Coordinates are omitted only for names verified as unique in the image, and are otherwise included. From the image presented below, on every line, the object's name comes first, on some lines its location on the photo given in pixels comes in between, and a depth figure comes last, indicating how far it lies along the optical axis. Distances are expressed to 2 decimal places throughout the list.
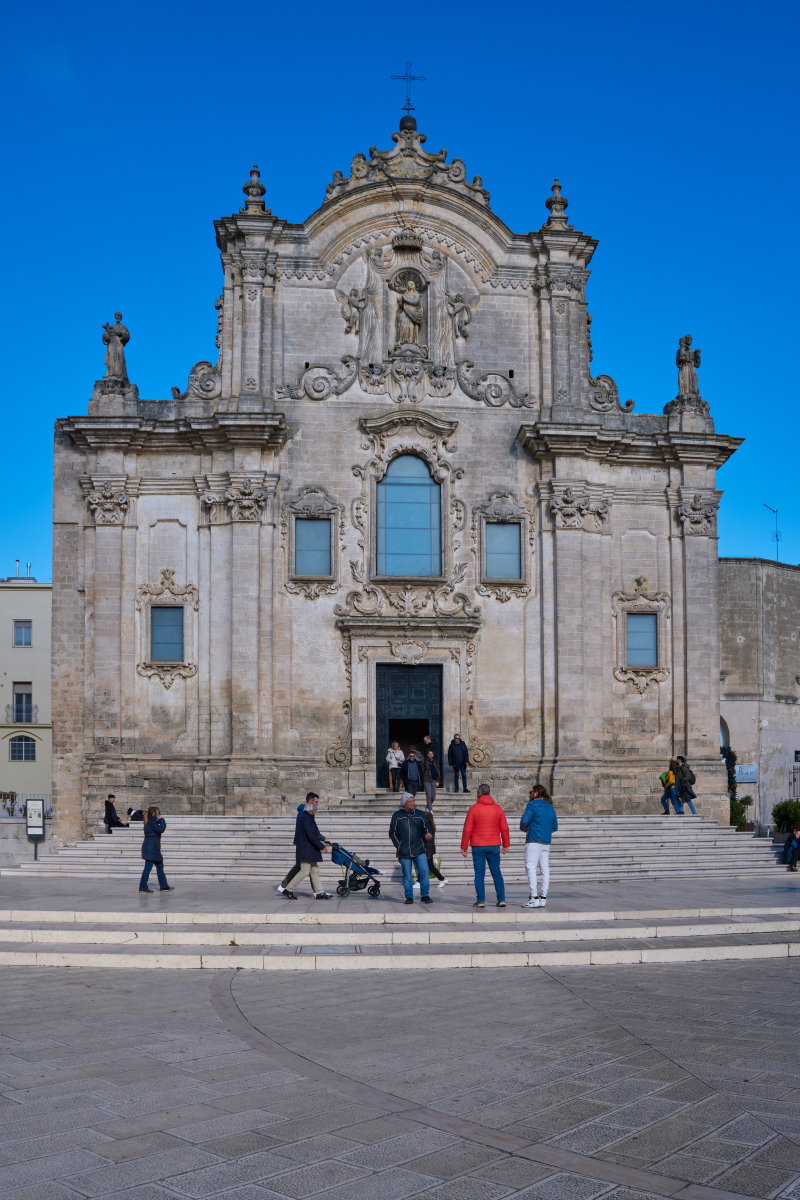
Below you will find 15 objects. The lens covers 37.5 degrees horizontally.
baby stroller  17.86
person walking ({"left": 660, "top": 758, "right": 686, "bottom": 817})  28.11
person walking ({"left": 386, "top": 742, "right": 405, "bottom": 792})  27.31
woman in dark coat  18.50
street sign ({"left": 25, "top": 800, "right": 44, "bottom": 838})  27.42
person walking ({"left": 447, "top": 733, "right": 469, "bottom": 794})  27.89
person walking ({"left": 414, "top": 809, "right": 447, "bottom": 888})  18.75
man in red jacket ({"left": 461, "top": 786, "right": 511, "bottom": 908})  16.50
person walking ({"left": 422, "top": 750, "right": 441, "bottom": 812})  25.41
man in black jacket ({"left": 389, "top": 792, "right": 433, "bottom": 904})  16.91
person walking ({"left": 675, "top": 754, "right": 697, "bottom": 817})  27.94
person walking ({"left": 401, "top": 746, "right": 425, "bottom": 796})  25.45
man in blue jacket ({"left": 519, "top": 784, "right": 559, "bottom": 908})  16.91
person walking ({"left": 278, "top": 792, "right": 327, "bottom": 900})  17.62
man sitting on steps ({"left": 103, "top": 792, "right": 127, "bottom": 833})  26.39
